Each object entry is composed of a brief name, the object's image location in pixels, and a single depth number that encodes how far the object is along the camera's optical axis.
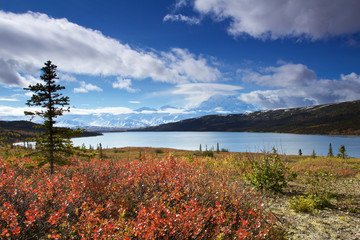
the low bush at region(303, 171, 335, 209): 7.36
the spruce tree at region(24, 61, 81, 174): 10.75
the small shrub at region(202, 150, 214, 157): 29.10
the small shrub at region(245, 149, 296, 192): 9.02
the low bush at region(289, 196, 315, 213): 6.98
